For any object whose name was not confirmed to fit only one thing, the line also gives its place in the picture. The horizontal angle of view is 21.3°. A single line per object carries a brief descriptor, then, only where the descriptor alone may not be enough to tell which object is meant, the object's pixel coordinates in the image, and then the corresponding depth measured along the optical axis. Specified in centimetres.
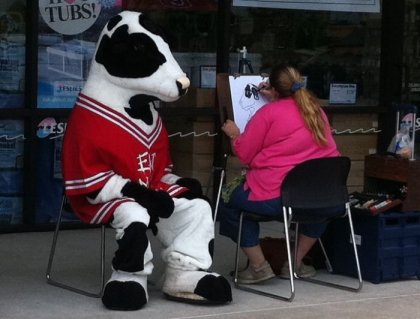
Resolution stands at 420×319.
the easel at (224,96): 692
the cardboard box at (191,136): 866
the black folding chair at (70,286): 630
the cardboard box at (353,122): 941
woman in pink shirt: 653
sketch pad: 693
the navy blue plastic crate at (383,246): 686
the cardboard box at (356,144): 944
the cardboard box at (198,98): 870
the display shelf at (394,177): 693
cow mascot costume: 610
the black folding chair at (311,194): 642
